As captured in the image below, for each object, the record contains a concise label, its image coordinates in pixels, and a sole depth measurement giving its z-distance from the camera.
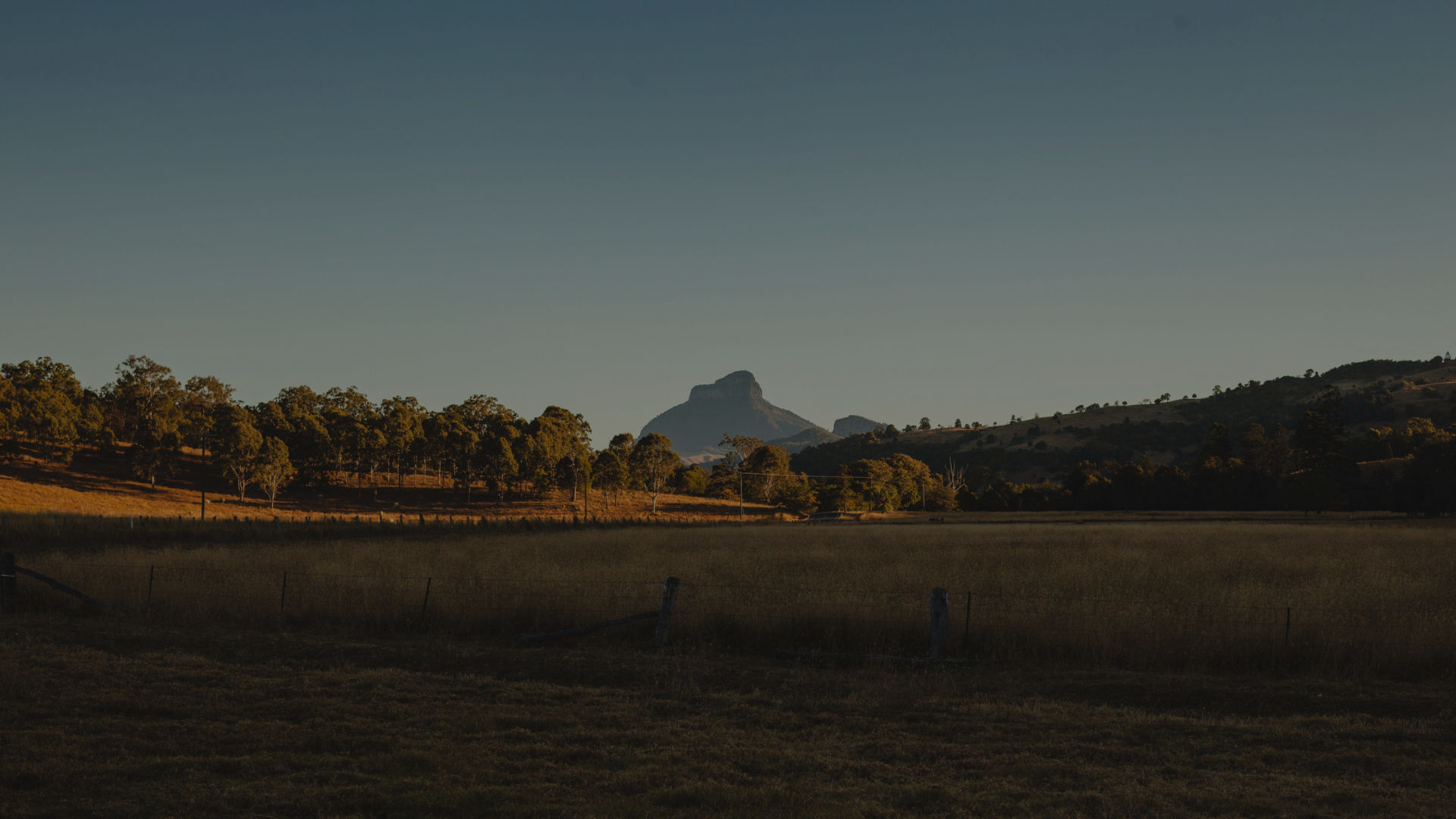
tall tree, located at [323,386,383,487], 110.38
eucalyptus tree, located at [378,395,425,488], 115.19
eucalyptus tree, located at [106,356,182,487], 104.81
